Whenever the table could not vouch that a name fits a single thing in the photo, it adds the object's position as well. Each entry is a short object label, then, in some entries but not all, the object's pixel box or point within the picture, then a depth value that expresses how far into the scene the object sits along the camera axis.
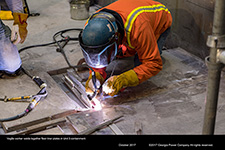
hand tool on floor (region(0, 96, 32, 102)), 3.06
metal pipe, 1.74
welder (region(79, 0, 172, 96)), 2.69
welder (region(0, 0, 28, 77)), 3.34
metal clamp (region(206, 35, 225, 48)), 1.79
